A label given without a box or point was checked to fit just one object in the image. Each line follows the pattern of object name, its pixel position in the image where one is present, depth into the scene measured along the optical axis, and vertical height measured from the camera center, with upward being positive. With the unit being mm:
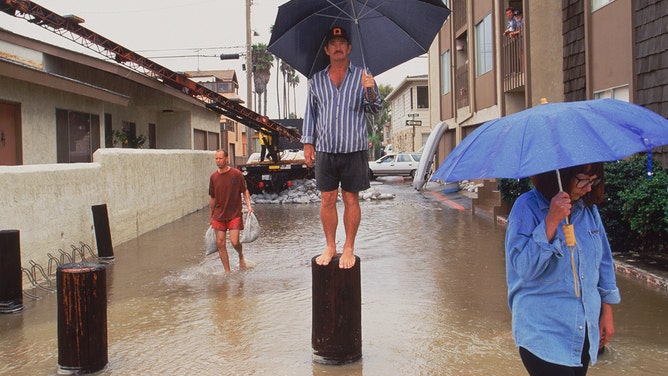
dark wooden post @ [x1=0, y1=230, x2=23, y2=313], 7105 -1016
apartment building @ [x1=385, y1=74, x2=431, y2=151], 43375 +3677
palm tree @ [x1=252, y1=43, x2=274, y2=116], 71250 +10324
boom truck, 17438 +2244
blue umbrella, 2732 +98
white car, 37500 +38
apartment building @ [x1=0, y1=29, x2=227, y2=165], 12914 +1618
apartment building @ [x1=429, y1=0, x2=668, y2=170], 10859 +2361
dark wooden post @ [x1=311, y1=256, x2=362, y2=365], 5180 -1099
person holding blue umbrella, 2871 -466
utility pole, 32088 +4768
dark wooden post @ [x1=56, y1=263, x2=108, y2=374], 5203 -1157
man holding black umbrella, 5242 +271
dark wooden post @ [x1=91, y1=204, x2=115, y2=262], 10641 -948
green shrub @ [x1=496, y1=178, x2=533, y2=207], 12664 -486
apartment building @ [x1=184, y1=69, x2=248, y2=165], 31828 +3250
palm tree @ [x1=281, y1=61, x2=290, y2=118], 93406 +10631
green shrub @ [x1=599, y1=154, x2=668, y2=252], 8273 -554
